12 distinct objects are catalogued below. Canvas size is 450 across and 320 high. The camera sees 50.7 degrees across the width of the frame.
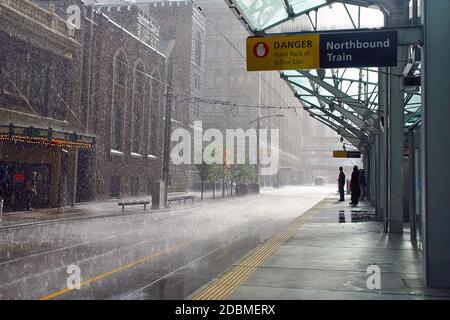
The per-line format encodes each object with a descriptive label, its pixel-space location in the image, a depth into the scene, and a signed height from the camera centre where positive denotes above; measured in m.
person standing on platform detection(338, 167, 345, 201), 29.40 -0.10
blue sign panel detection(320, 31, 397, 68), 7.88 +2.26
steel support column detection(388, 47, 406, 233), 12.77 +0.86
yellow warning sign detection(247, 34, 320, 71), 8.59 +2.43
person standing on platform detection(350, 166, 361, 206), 25.89 -0.30
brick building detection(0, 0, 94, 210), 20.83 +3.75
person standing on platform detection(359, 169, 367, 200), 30.12 +0.17
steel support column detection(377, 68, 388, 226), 15.21 +1.16
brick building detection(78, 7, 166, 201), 30.08 +5.21
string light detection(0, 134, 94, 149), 19.72 +1.71
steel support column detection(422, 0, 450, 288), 6.66 +0.41
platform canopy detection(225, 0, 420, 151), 12.20 +4.43
